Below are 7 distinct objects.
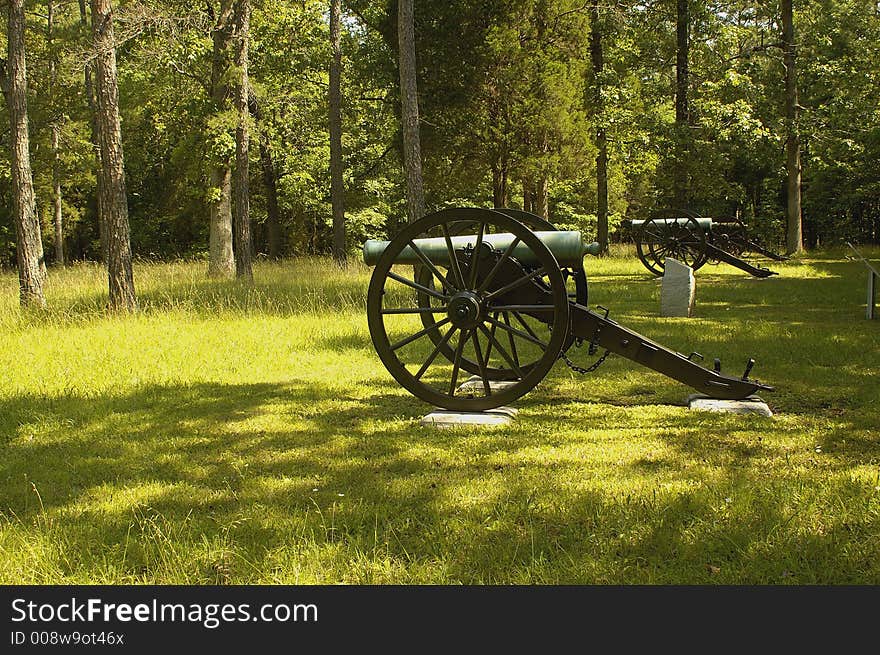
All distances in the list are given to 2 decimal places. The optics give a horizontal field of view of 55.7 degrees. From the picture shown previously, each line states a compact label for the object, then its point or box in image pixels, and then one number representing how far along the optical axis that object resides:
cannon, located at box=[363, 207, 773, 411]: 5.40
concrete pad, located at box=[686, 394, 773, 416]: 5.81
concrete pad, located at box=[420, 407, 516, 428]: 5.63
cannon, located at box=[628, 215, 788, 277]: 16.25
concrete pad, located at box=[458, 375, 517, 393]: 6.62
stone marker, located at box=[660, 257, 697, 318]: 11.27
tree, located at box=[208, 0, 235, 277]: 16.30
